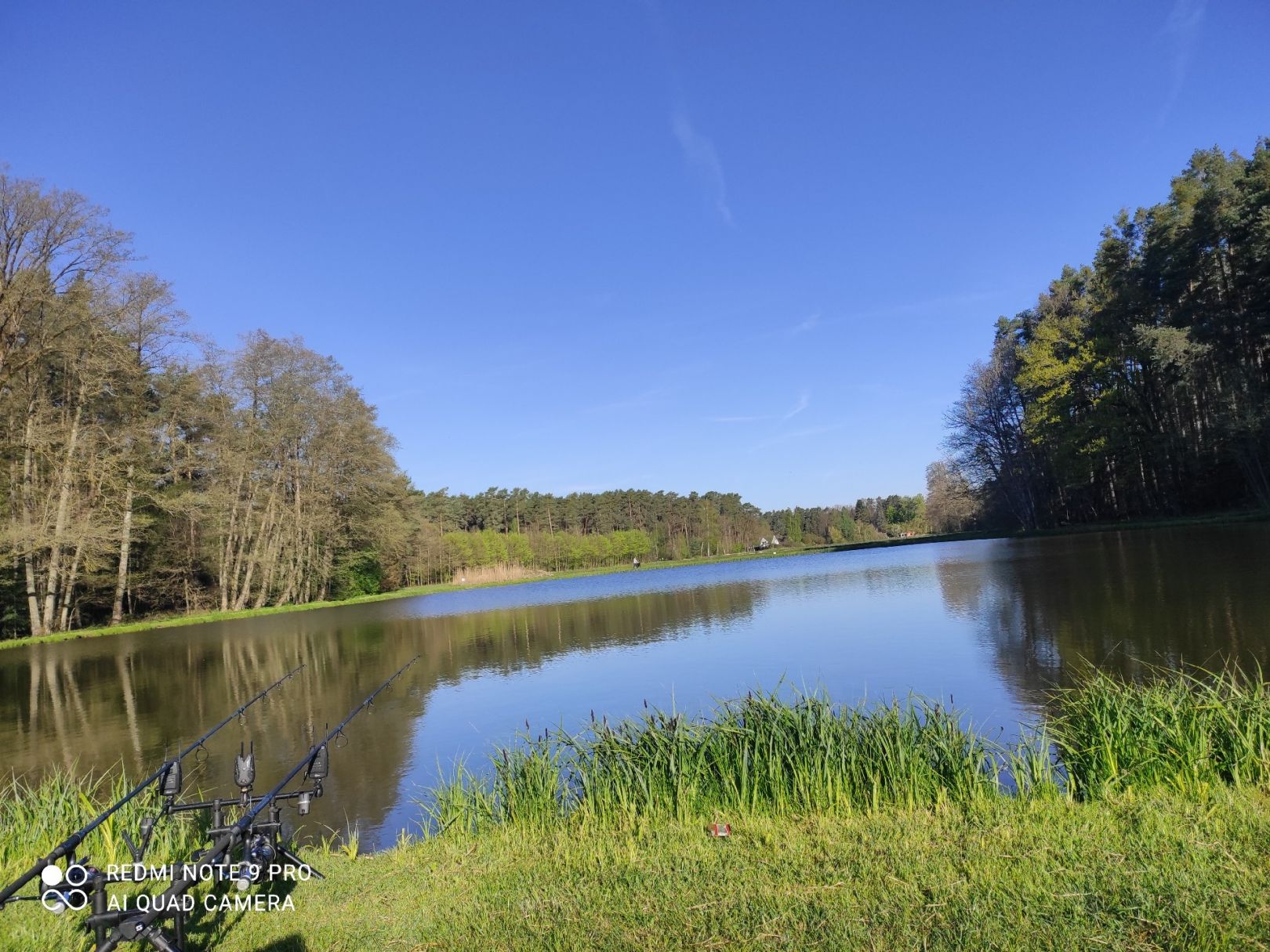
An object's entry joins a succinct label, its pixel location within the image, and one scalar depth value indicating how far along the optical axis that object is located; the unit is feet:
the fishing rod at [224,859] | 8.72
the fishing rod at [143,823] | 8.45
